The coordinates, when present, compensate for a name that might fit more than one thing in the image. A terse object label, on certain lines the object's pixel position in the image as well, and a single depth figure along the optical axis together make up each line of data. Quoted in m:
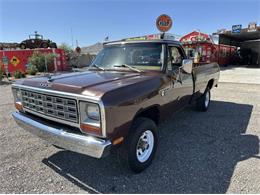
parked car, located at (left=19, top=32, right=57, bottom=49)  24.23
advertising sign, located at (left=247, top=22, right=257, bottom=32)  20.61
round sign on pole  8.17
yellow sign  16.33
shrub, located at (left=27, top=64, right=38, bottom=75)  14.99
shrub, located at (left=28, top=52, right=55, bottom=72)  16.26
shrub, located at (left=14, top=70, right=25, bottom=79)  13.40
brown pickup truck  2.38
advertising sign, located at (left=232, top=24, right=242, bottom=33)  21.23
